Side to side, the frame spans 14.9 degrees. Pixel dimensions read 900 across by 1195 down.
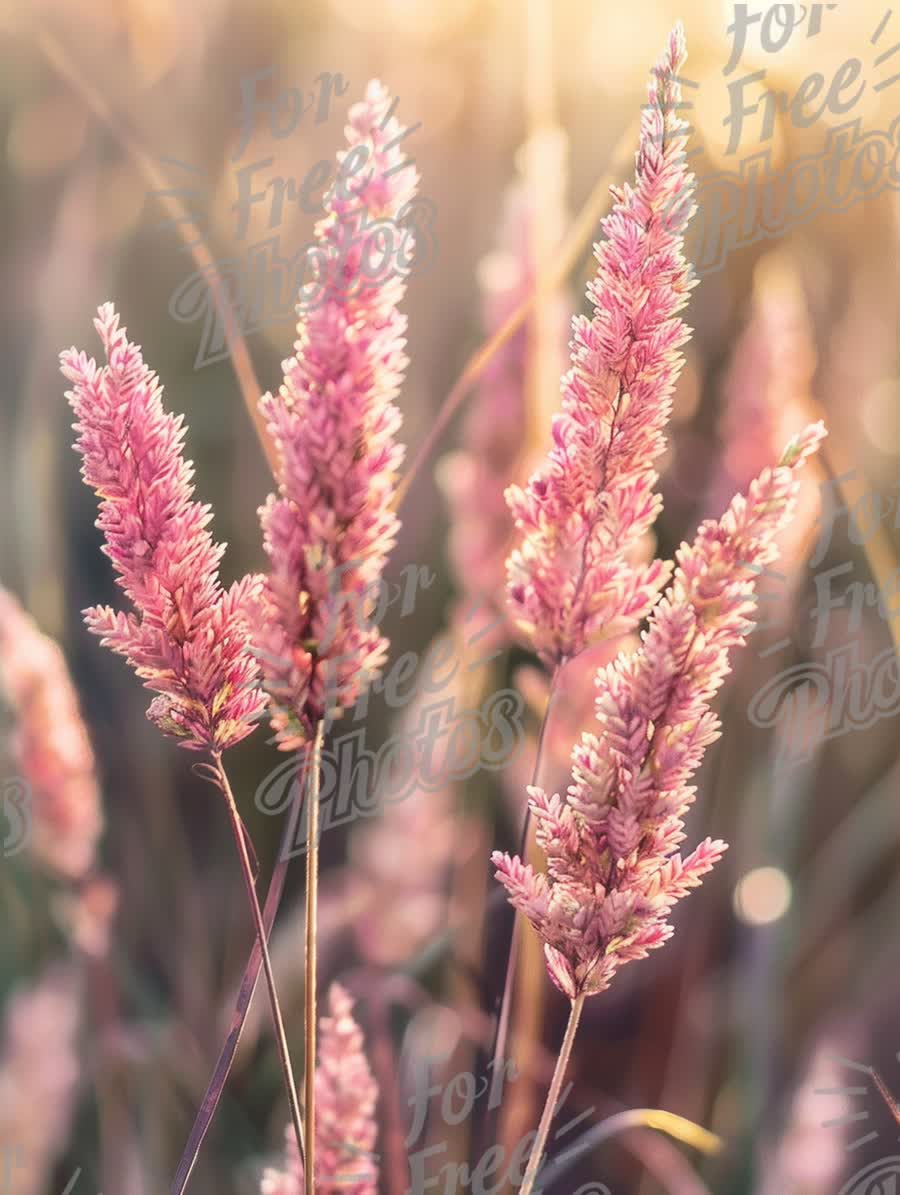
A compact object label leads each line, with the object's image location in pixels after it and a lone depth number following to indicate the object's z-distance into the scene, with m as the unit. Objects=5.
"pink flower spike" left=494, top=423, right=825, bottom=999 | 0.47
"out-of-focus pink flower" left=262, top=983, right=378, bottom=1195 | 0.51
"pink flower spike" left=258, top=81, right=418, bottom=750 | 0.46
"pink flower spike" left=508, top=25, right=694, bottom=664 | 0.47
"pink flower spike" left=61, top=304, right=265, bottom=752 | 0.47
